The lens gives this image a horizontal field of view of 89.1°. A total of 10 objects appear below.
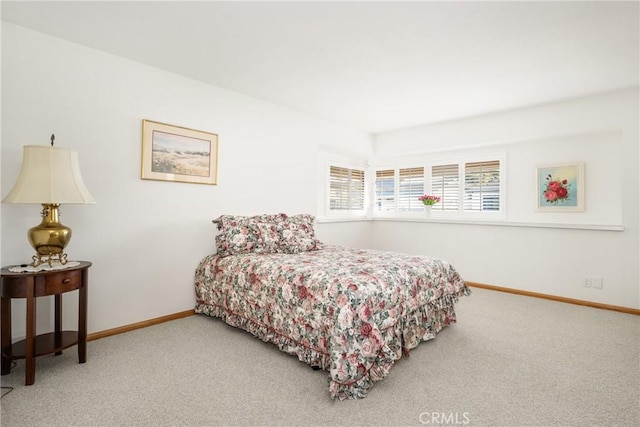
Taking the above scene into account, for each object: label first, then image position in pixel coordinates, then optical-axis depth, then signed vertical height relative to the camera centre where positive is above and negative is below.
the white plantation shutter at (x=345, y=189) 5.15 +0.45
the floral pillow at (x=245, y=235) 3.20 -0.22
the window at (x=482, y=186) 4.62 +0.47
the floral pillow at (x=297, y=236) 3.42 -0.23
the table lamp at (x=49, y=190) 2.06 +0.13
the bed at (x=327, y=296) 1.97 -0.61
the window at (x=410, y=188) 5.39 +0.48
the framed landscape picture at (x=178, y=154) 3.04 +0.58
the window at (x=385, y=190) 5.70 +0.46
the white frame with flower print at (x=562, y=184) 3.90 +0.44
